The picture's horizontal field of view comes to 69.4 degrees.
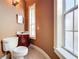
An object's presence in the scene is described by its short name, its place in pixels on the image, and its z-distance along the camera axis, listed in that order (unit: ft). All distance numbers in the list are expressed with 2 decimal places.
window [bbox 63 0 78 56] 2.71
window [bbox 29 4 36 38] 6.08
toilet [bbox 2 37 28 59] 4.43
